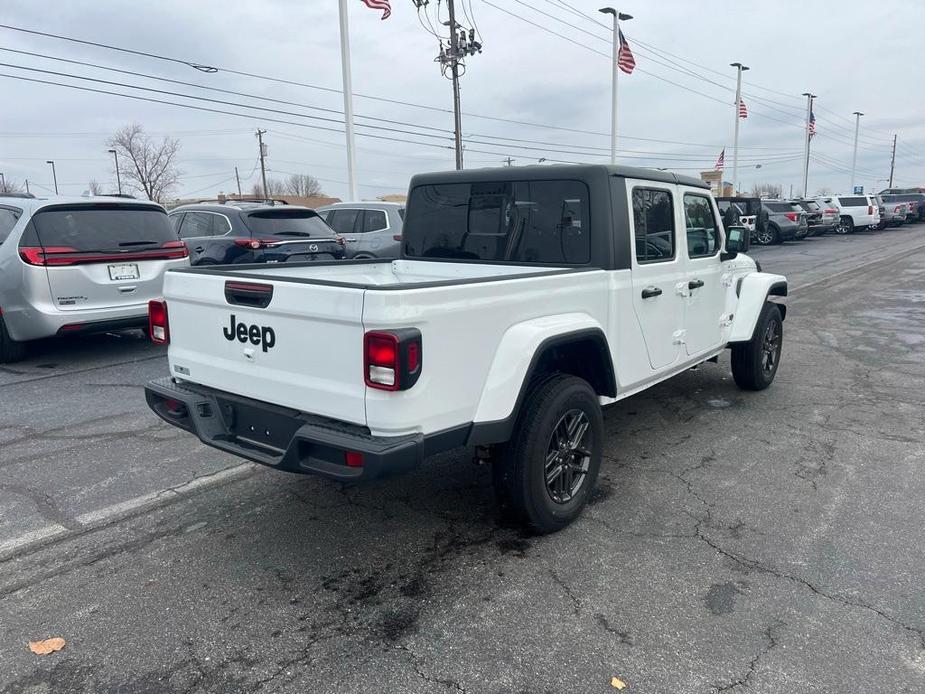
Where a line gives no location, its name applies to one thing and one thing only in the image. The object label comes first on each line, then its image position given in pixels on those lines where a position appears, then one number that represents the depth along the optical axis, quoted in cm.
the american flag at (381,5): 1719
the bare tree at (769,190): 9736
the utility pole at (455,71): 2653
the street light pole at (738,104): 4047
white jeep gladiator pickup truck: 298
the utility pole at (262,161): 6291
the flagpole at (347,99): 1809
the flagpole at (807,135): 4711
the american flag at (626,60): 2780
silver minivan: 725
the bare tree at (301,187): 9981
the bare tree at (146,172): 5512
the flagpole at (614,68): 2838
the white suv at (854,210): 3453
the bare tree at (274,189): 8240
